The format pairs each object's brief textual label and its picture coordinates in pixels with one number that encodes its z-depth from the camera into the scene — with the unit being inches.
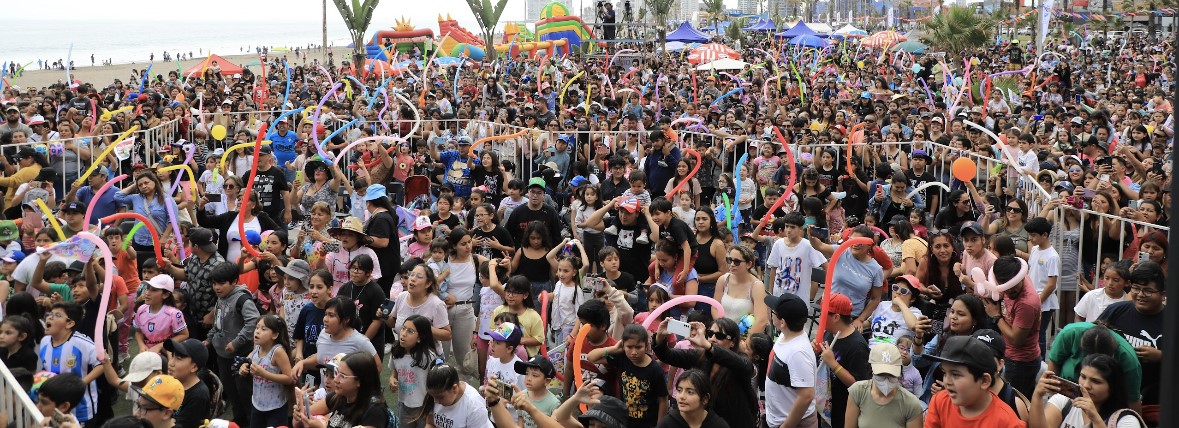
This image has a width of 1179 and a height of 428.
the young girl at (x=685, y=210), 370.6
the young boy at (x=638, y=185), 383.9
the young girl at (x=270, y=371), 247.9
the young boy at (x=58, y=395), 207.5
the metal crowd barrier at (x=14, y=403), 180.5
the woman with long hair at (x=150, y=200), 378.6
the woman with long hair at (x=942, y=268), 289.4
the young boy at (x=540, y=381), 219.1
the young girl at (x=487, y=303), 298.4
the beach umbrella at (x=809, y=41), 1739.7
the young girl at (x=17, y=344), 246.4
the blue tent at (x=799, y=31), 1798.8
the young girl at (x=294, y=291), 287.1
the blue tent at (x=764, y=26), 2473.8
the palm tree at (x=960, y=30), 1306.6
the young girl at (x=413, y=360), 245.9
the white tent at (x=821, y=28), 2106.7
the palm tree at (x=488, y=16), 1635.1
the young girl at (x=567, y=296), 287.6
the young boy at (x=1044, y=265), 291.4
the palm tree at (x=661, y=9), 2084.2
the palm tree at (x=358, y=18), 1596.9
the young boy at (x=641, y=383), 222.4
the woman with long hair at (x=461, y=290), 311.4
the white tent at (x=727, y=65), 1128.3
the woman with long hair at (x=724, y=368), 215.2
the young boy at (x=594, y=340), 229.1
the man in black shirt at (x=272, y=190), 433.4
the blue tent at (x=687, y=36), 1647.4
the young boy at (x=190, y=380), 228.7
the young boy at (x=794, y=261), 311.4
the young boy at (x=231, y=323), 272.4
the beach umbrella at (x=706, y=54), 1195.6
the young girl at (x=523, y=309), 269.9
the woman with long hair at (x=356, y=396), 211.3
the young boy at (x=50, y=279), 290.5
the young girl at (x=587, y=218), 371.6
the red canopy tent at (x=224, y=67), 1134.6
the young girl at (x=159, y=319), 274.5
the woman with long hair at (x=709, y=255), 322.7
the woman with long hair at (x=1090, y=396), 183.0
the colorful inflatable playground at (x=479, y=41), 1841.8
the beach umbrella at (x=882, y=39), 1774.1
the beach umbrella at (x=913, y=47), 1677.3
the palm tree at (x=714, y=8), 3607.3
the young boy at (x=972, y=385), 181.6
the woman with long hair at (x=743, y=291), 273.1
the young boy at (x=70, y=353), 247.8
